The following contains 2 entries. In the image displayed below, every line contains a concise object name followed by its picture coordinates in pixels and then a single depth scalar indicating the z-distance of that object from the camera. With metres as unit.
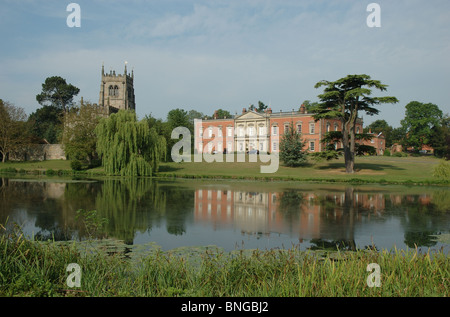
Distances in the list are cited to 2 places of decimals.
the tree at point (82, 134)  44.09
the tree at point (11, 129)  49.56
